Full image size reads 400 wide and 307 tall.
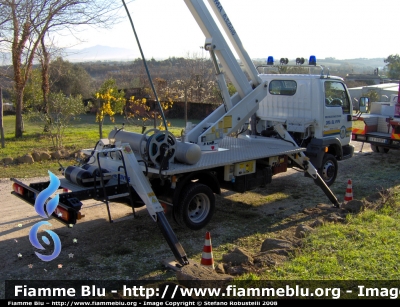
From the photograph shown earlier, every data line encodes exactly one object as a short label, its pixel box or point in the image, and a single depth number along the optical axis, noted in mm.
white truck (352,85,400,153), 13320
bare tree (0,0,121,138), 13945
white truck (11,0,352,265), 6328
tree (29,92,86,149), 14406
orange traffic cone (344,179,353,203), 8875
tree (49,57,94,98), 33969
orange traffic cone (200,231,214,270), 5621
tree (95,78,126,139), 14445
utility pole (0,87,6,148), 14062
